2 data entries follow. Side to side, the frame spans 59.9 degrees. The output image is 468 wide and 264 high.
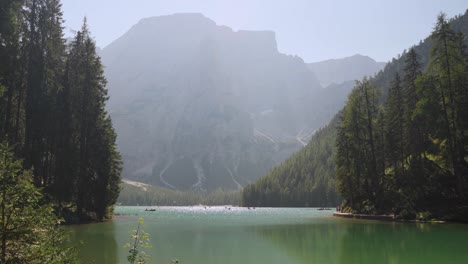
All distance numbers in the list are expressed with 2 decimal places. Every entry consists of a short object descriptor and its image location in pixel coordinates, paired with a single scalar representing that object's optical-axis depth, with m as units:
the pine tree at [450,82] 44.53
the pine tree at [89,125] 52.34
